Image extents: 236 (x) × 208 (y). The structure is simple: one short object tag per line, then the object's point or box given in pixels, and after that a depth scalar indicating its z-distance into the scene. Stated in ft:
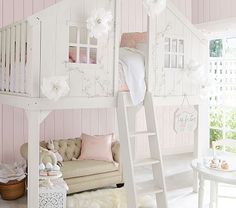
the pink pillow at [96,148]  14.96
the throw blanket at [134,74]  12.39
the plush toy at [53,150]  13.98
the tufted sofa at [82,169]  13.57
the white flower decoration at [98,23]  10.92
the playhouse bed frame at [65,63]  10.52
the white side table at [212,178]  10.07
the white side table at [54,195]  11.58
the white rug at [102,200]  12.67
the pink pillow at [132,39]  14.80
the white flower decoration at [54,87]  10.34
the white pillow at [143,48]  12.91
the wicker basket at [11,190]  13.39
